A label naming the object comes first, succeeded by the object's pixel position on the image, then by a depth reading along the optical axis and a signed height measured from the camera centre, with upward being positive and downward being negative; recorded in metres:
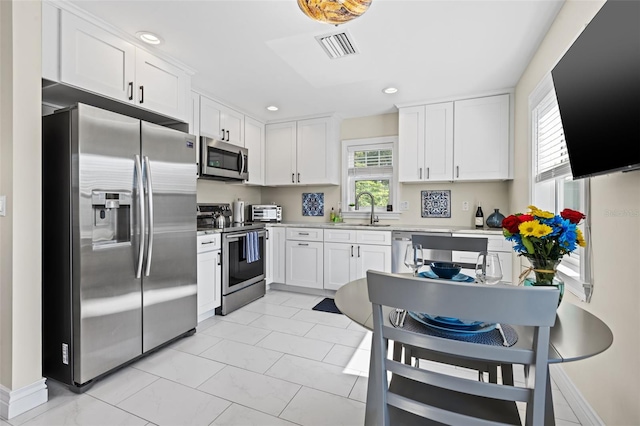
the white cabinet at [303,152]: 4.36 +0.84
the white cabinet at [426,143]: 3.70 +0.82
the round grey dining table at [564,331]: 0.83 -0.37
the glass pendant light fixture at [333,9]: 1.37 +0.91
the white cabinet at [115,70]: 2.03 +1.06
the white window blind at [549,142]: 2.17 +0.53
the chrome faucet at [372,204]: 4.29 +0.10
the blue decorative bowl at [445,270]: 1.32 -0.25
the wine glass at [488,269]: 1.22 -0.23
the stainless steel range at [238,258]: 3.37 -0.54
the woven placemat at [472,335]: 0.92 -0.38
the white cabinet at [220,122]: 3.52 +1.07
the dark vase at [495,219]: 3.61 -0.09
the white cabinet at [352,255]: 3.73 -0.54
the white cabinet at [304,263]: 4.09 -0.69
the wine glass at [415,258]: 1.45 -0.22
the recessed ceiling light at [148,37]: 2.36 +1.33
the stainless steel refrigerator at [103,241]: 1.93 -0.20
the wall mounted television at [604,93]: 1.14 +0.51
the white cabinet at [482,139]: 3.44 +0.81
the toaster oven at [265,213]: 4.51 -0.03
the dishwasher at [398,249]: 3.62 -0.44
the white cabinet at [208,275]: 3.05 -0.65
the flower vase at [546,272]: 1.12 -0.22
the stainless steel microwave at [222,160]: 3.39 +0.59
